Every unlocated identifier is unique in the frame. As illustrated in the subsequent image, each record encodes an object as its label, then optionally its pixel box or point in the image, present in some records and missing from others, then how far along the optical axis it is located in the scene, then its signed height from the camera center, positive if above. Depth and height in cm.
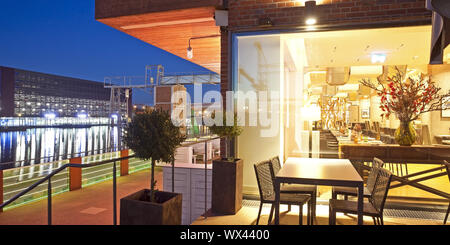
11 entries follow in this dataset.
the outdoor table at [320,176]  269 -49
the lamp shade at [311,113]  673 +22
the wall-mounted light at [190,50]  662 +155
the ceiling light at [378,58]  698 +154
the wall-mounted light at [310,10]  450 +165
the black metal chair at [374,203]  266 -77
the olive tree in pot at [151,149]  242 -23
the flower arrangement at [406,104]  456 +30
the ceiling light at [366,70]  1030 +183
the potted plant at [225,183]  399 -79
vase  467 -16
